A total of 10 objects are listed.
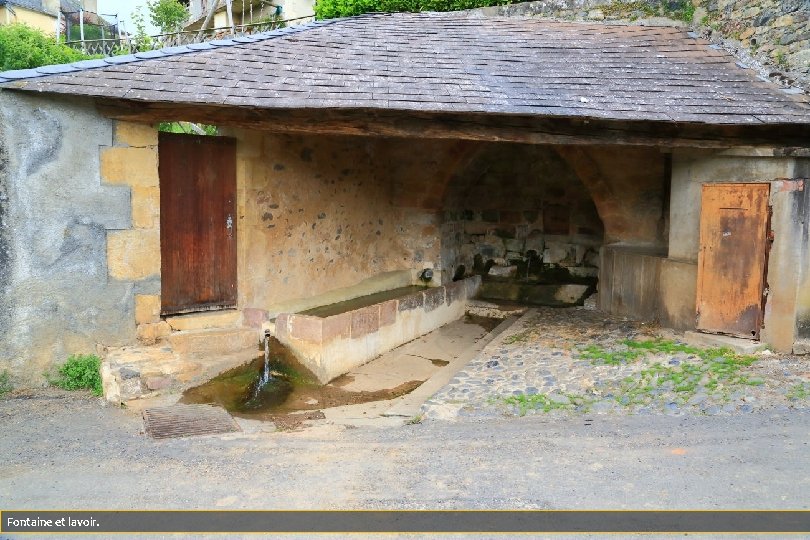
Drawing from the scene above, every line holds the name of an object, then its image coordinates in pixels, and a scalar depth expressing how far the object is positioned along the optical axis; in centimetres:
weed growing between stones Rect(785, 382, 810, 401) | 470
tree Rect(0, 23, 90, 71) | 1466
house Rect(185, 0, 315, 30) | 2101
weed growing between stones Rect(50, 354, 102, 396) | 511
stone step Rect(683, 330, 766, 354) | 561
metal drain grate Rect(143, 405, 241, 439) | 441
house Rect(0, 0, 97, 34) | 2373
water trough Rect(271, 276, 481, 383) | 630
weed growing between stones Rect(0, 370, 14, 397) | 490
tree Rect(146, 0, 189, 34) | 2234
